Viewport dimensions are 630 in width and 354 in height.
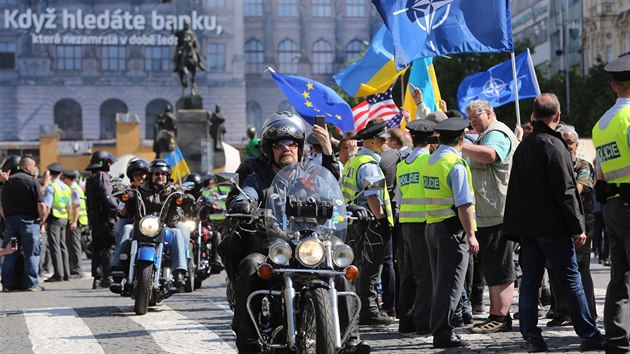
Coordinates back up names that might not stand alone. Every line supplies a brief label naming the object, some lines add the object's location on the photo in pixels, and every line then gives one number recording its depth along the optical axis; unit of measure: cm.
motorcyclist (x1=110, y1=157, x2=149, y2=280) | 1383
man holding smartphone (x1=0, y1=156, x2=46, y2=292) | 1842
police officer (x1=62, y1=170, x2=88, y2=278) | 2225
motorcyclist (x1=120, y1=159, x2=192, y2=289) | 1392
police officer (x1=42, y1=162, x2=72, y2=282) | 2102
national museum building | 9681
